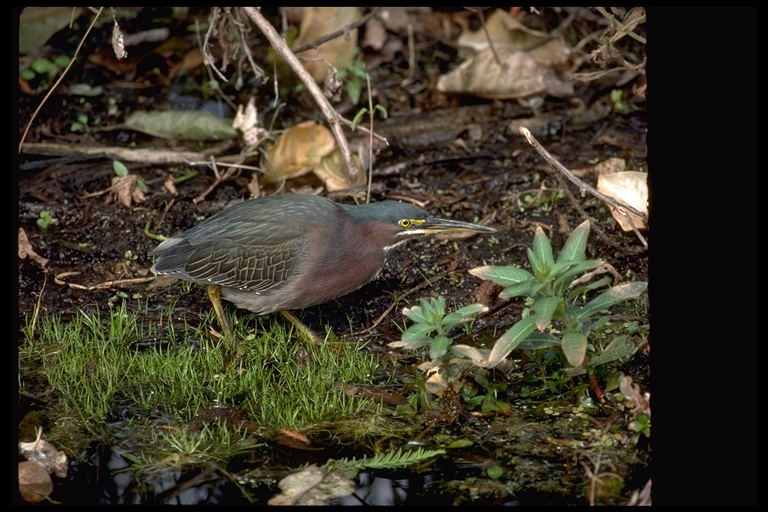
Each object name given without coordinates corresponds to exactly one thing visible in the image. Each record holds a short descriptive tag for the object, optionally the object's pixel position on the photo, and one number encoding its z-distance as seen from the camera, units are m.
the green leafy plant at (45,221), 13.46
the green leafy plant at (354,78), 16.05
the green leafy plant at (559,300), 8.94
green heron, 11.22
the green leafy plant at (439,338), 9.21
